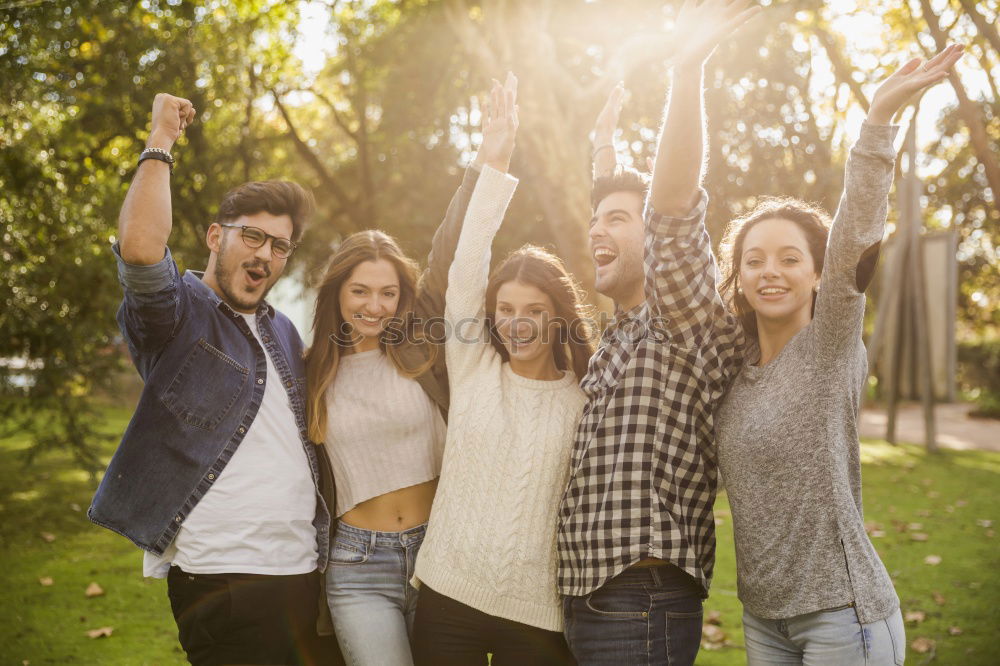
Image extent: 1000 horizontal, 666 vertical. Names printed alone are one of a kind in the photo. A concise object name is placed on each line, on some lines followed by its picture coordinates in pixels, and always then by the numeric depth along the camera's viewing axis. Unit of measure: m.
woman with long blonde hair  3.07
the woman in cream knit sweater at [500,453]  2.74
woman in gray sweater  2.29
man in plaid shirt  2.42
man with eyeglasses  2.73
